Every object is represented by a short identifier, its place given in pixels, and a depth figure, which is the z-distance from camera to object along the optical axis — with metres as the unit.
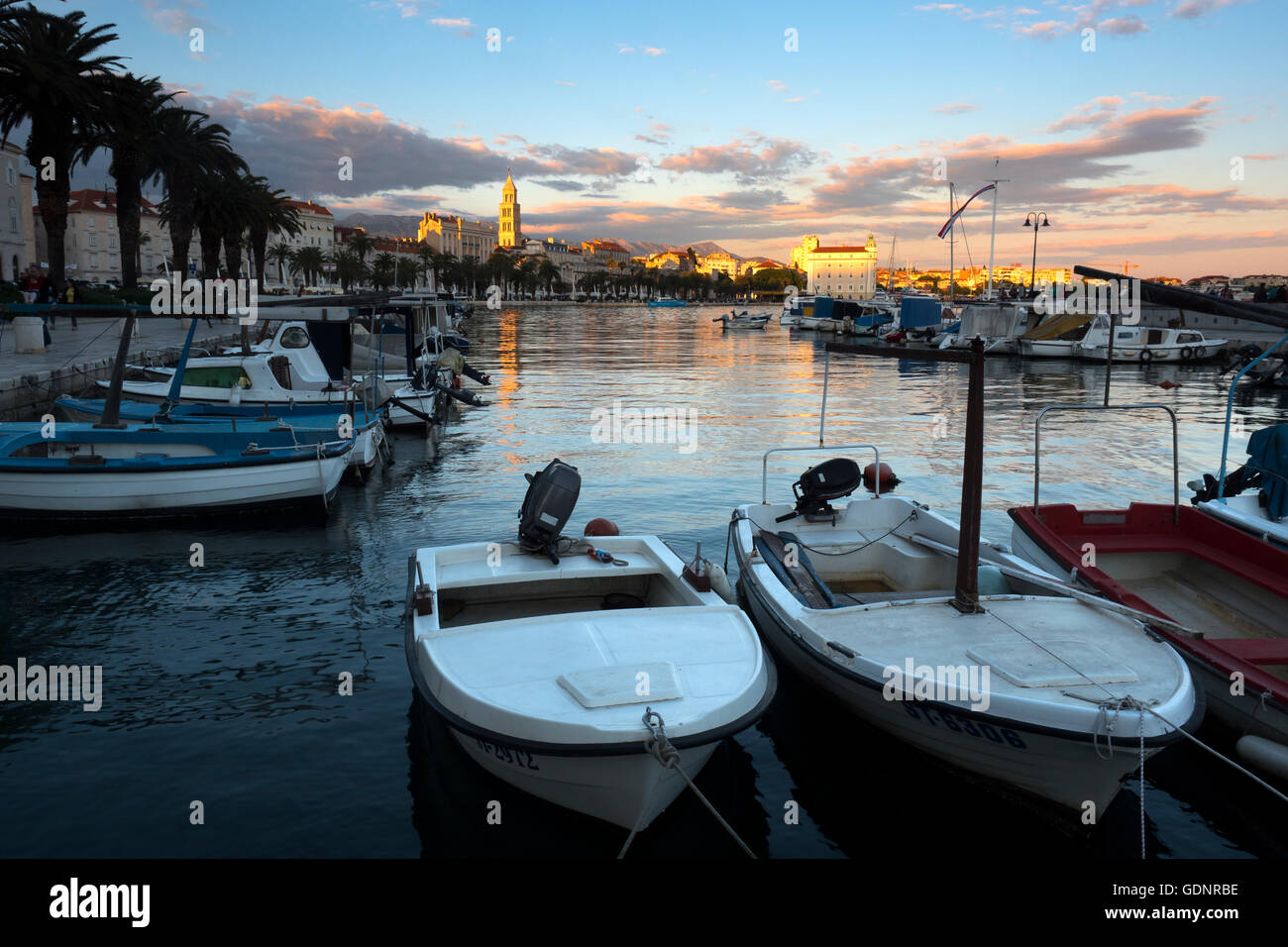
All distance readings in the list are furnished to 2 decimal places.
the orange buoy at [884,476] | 11.55
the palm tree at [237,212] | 52.75
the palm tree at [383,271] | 123.69
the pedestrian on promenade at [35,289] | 31.34
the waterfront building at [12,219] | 70.18
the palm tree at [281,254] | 111.06
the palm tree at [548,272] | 189.93
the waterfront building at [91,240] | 111.56
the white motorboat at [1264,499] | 9.88
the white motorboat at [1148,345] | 49.34
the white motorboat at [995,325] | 56.50
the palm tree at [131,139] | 37.31
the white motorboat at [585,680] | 5.59
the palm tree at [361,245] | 137.21
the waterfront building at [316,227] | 168.12
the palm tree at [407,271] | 142.50
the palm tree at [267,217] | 57.53
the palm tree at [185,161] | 47.06
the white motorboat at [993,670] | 5.87
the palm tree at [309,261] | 116.88
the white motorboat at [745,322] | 98.02
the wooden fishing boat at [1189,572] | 7.21
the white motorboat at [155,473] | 13.64
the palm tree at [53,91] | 32.91
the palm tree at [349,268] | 125.38
